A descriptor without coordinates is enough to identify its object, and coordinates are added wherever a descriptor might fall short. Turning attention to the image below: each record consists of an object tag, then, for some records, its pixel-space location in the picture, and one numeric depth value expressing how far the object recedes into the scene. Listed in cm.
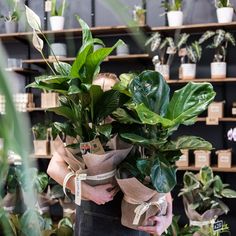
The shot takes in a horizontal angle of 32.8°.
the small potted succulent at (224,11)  390
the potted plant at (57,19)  444
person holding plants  123
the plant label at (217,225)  221
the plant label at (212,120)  392
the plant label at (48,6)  435
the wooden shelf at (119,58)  423
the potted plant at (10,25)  460
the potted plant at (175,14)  407
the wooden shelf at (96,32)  422
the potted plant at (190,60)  396
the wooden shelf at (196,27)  392
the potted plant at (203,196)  304
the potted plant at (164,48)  402
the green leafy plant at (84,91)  117
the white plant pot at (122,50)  433
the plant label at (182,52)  404
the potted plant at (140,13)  416
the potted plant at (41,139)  447
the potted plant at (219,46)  383
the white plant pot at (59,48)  451
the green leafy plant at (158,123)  116
